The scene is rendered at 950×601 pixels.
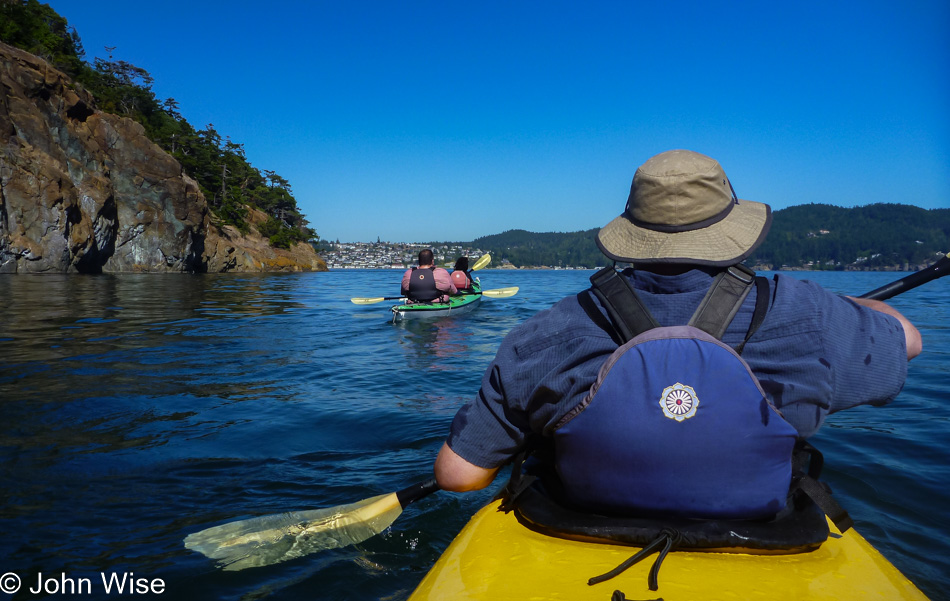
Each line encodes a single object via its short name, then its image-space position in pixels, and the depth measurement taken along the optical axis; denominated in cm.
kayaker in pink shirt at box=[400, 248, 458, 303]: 1350
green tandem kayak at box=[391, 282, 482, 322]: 1331
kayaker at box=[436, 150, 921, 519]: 148
